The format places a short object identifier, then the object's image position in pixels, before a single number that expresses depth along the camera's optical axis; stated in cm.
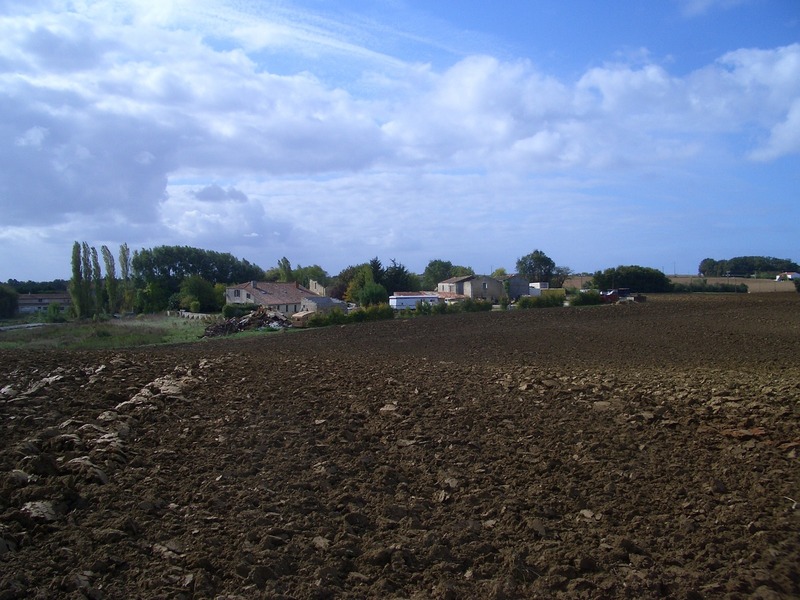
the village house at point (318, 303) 6581
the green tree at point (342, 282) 8931
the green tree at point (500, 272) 12756
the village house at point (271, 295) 7444
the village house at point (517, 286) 8504
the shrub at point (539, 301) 5359
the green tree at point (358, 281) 7839
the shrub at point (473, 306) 5209
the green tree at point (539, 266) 11650
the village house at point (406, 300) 6531
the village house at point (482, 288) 8100
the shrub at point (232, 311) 5478
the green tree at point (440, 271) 13075
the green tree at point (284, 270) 11300
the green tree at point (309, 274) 12162
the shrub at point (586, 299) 5462
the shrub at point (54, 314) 6706
